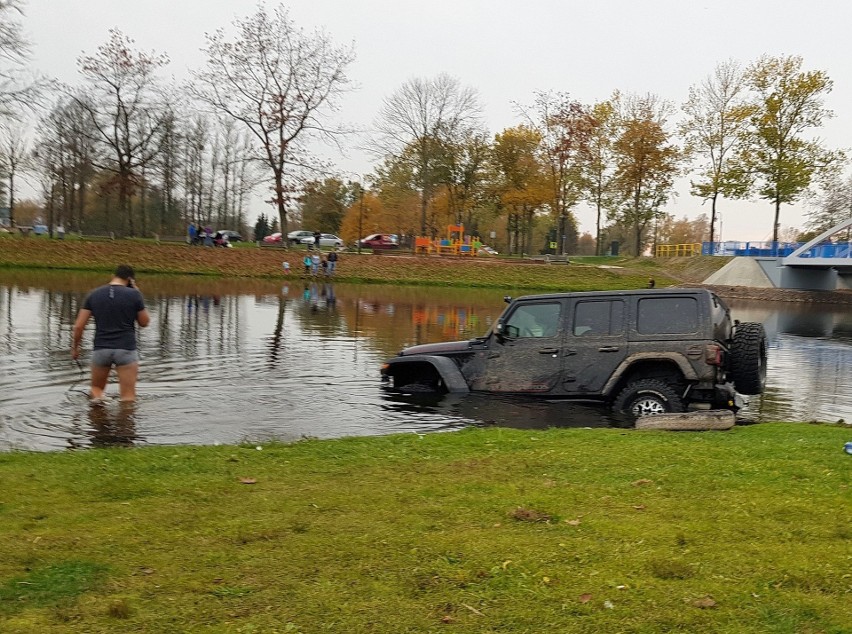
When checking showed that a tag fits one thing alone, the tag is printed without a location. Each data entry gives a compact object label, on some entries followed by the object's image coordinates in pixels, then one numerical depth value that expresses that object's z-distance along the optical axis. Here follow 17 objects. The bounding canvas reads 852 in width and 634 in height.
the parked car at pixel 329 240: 74.75
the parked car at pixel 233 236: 78.71
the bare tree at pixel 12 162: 59.00
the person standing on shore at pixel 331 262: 48.56
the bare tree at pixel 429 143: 65.12
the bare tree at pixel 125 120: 55.41
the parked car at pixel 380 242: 69.96
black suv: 9.90
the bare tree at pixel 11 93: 34.30
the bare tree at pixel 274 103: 55.94
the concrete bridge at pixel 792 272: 53.38
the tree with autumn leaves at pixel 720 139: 57.12
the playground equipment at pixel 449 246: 58.59
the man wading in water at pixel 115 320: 9.89
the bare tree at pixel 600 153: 66.31
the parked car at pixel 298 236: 76.19
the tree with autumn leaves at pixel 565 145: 61.97
